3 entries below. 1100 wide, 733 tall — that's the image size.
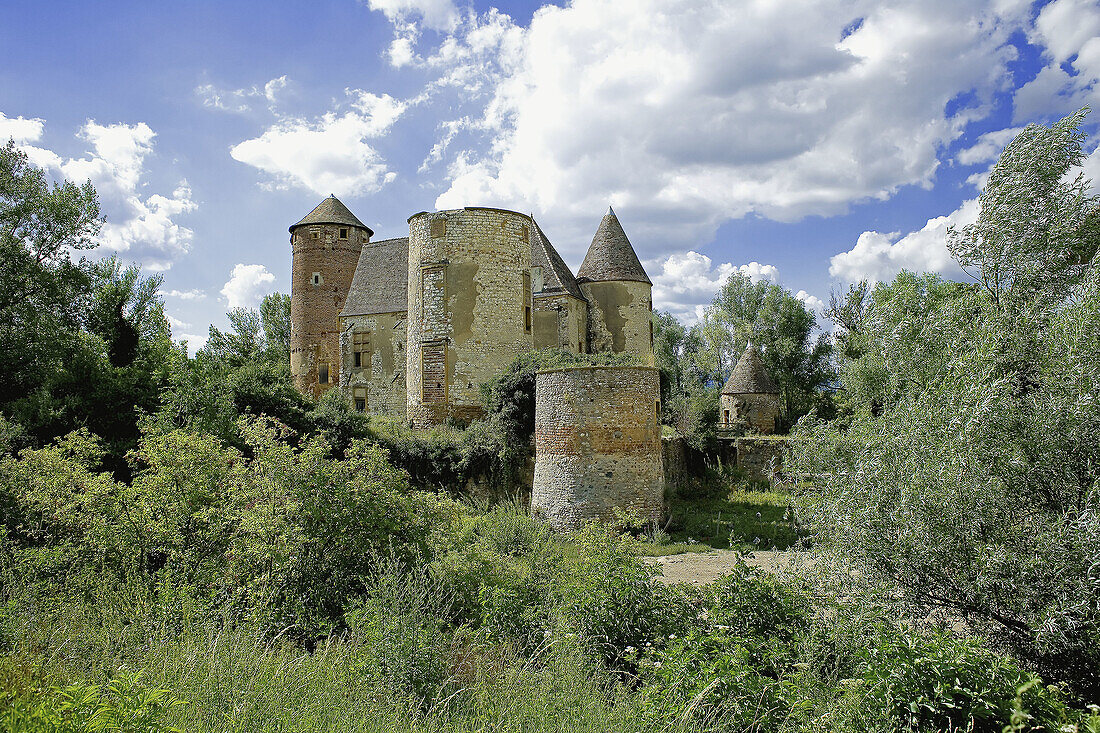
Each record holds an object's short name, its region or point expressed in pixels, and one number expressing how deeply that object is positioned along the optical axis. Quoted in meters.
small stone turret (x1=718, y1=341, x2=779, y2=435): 32.34
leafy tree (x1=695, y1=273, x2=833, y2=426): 39.19
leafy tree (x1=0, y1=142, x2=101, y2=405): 19.33
